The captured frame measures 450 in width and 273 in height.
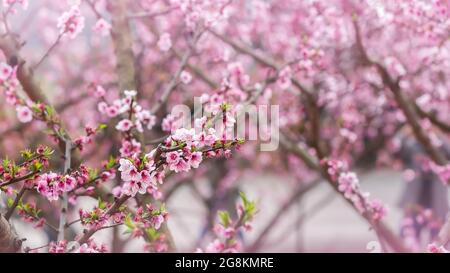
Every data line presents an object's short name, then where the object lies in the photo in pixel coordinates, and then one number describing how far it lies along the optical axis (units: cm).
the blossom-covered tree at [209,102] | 240
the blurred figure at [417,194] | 760
